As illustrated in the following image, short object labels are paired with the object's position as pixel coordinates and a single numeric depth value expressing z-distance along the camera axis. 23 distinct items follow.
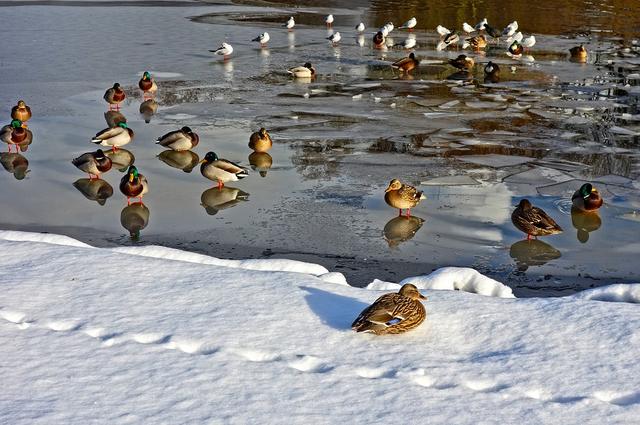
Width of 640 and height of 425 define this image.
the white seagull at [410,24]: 27.69
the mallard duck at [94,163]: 11.49
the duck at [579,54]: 21.31
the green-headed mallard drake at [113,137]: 12.73
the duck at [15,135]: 12.84
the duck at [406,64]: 19.83
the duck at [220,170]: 11.18
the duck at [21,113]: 13.82
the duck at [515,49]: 22.42
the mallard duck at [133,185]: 10.38
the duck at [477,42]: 23.83
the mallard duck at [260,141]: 12.55
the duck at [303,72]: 18.61
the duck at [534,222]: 9.27
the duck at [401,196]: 9.95
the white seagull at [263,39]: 23.23
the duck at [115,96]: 15.46
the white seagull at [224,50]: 21.14
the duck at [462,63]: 20.23
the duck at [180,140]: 12.53
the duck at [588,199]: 10.04
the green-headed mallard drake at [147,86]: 16.52
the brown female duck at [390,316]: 6.32
